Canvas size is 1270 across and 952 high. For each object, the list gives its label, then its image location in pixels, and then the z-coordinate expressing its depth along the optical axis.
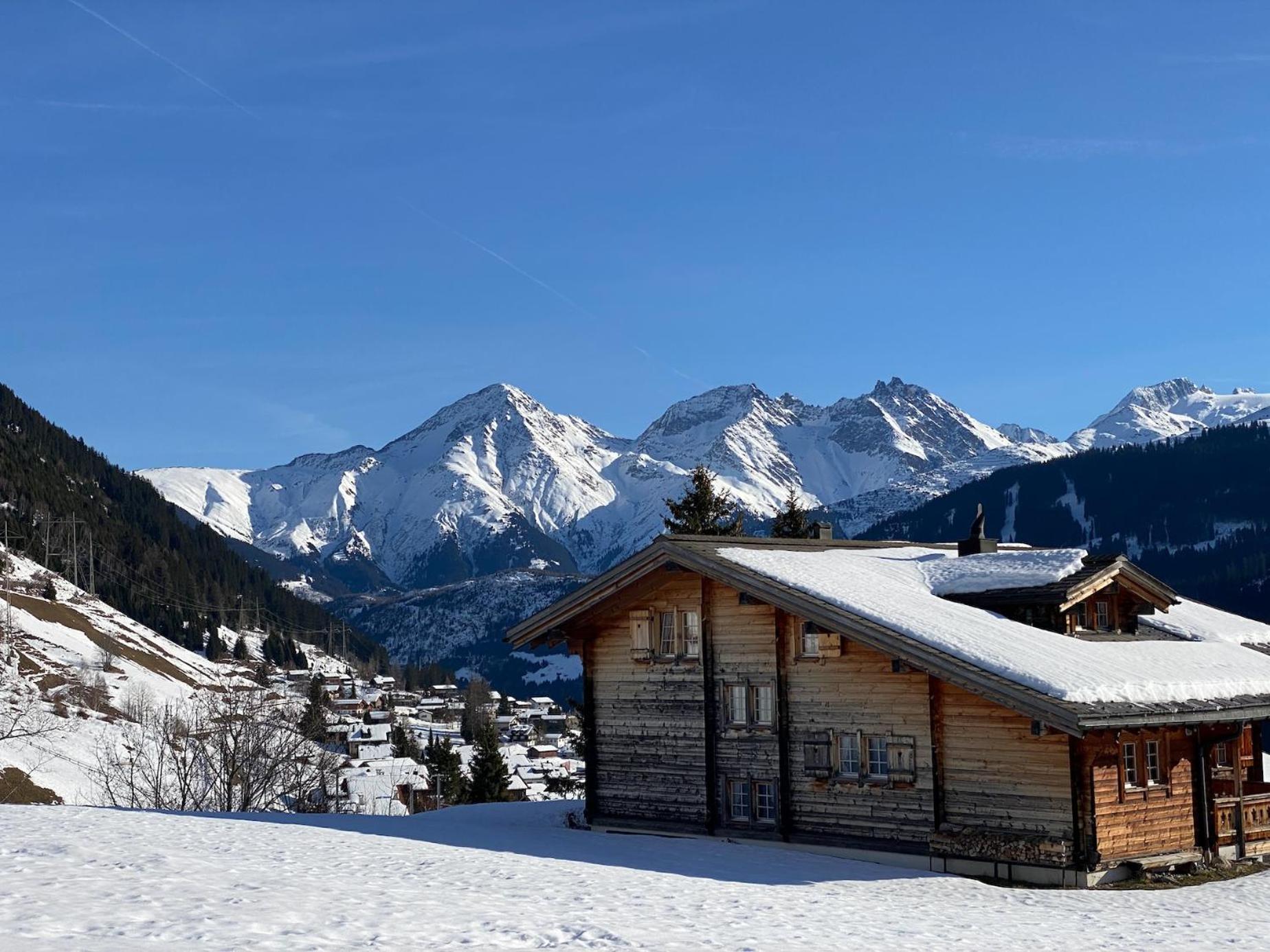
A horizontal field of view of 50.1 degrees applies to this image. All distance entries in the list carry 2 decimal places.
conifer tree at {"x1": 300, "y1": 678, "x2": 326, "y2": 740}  57.39
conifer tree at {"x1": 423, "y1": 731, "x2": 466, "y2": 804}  90.56
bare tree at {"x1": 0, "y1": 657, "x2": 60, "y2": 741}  86.56
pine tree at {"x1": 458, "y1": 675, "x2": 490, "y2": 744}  171.14
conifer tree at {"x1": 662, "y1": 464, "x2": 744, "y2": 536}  53.91
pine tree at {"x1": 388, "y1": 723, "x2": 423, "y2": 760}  130.38
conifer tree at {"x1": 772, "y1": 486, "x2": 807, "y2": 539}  55.47
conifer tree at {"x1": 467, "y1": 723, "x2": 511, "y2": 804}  78.12
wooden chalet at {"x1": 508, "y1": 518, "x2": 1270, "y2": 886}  25.47
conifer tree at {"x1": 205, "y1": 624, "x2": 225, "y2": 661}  192.75
